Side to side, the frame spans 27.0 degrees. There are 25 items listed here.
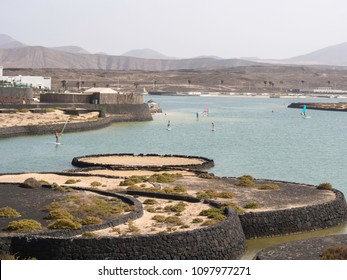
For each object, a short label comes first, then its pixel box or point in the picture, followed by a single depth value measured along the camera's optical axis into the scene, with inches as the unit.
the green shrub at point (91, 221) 1520.9
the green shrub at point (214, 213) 1585.9
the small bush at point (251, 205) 1830.7
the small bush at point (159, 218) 1595.7
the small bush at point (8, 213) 1589.0
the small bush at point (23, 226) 1461.6
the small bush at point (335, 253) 1225.3
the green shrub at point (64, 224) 1478.8
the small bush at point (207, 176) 2437.7
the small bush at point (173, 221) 1571.7
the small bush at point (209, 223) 1529.5
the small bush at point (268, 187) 2183.9
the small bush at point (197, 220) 1574.8
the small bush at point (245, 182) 2244.1
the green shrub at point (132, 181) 2182.5
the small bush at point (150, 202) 1843.8
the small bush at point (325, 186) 2174.0
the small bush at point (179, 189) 2049.7
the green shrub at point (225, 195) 1991.9
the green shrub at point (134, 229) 1460.4
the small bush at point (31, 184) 2016.2
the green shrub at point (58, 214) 1556.3
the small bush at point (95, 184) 2156.7
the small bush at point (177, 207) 1727.1
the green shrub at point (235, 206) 1745.1
